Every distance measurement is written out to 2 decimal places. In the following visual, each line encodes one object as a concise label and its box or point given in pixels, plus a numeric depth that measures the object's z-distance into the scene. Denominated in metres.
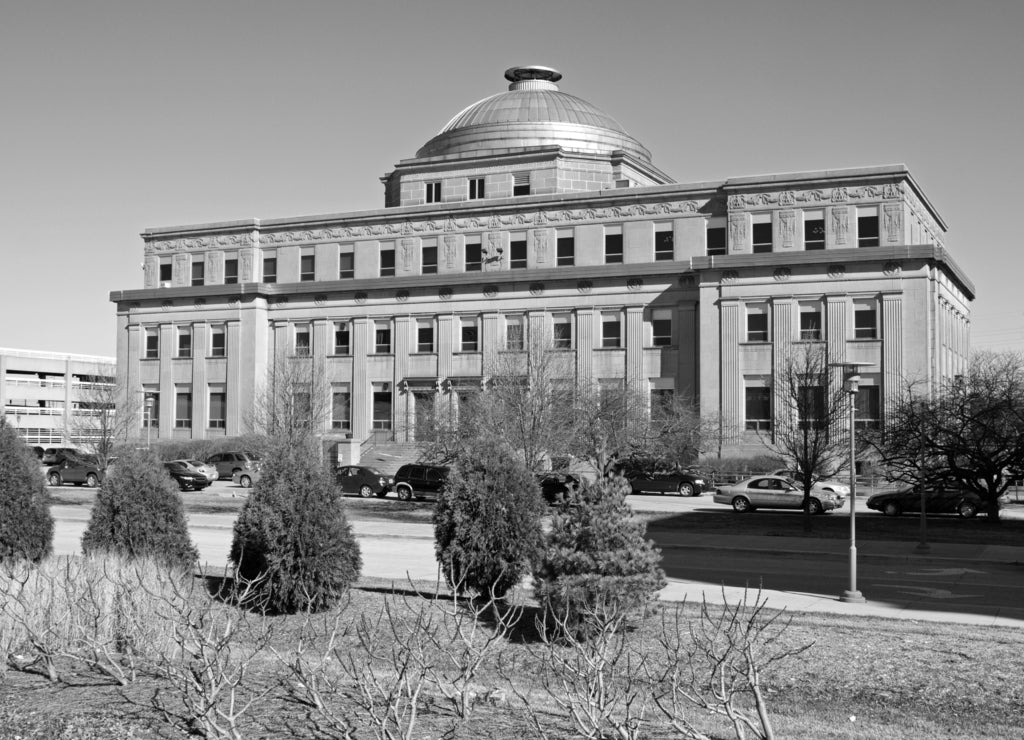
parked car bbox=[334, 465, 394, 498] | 47.50
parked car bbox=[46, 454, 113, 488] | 54.72
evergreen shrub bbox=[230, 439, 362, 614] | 14.86
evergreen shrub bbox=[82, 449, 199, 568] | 16.27
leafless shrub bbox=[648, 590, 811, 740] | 7.33
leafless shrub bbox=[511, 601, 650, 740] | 7.81
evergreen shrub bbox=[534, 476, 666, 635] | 13.55
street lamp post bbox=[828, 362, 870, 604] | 18.64
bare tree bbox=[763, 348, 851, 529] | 32.78
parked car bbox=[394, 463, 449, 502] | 45.31
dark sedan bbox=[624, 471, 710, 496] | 51.91
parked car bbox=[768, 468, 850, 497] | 40.98
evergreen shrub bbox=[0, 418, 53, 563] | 16.89
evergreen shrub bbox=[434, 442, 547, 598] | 15.70
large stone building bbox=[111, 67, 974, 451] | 59.50
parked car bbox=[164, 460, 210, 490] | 50.31
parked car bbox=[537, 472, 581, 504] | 41.39
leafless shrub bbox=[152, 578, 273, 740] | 8.55
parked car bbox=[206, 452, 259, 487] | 57.44
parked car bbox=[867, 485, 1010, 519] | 37.66
